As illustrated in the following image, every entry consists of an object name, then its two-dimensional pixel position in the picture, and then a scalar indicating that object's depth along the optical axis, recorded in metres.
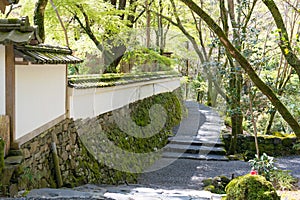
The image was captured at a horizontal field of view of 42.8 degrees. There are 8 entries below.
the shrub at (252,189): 4.12
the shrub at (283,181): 7.91
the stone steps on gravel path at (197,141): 11.60
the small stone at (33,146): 4.86
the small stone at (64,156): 6.05
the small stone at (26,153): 4.60
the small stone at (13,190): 4.02
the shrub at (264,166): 5.71
